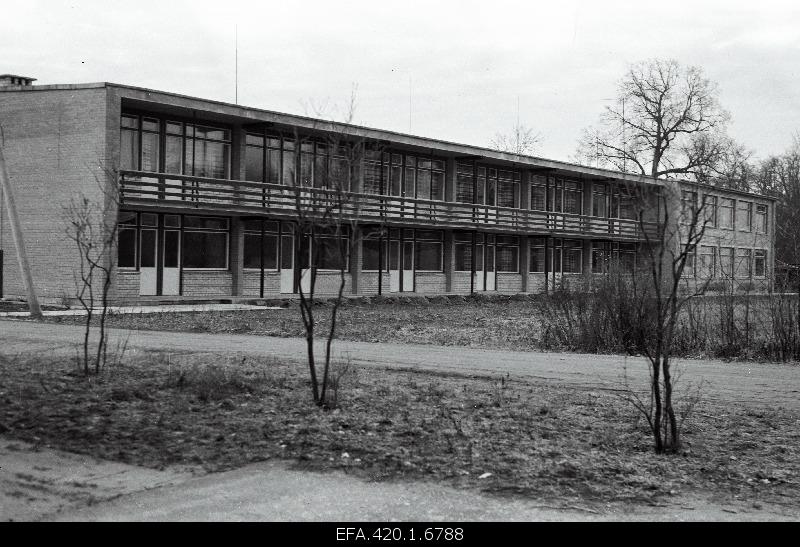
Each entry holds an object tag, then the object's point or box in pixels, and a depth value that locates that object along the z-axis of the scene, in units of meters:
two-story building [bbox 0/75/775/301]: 34.44
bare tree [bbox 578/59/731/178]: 75.81
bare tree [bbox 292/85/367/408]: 10.59
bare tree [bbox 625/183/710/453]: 8.74
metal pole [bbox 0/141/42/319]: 27.72
